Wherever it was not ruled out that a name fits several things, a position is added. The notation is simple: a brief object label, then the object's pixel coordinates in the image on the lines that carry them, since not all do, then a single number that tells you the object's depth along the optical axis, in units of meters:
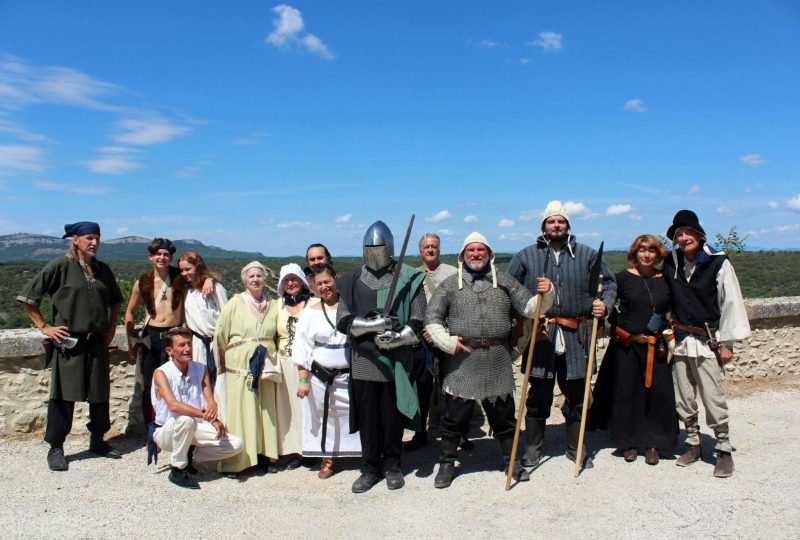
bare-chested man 4.55
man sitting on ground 3.98
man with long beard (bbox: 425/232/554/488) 3.87
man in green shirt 4.32
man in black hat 4.09
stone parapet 4.83
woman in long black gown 4.31
